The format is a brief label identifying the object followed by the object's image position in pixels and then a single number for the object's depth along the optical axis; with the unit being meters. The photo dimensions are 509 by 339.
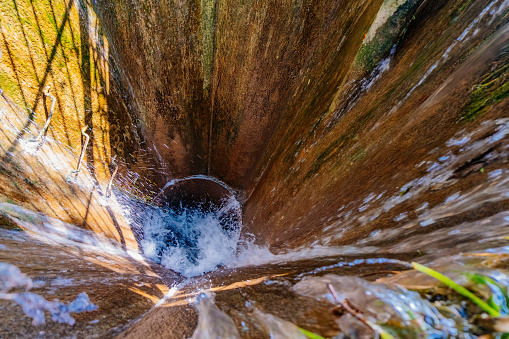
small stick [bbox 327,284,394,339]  0.65
